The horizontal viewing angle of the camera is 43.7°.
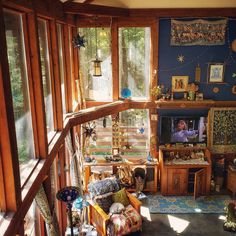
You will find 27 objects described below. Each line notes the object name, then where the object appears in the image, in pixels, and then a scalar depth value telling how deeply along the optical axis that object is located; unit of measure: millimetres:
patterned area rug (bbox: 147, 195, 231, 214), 7594
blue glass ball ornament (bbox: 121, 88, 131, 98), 8070
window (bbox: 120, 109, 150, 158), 8445
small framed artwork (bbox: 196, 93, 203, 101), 8062
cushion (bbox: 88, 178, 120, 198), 6988
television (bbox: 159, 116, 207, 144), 8195
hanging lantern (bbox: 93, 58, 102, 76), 6605
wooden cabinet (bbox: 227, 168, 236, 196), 8164
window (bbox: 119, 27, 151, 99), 7783
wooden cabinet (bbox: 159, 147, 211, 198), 8094
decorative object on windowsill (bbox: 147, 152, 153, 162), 8375
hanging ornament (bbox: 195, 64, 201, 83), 8000
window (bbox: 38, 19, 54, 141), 4669
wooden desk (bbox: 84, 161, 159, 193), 8092
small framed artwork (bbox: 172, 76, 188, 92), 8078
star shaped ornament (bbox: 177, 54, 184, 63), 7957
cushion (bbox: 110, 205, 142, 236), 6418
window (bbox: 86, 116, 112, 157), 8375
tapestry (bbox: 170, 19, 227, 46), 7671
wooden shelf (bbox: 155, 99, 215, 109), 7957
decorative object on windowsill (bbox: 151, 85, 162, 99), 8039
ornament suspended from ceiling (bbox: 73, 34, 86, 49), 6422
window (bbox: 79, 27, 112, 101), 7762
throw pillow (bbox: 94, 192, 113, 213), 6883
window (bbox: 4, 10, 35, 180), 3336
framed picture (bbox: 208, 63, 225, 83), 7949
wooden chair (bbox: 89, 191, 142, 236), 6387
